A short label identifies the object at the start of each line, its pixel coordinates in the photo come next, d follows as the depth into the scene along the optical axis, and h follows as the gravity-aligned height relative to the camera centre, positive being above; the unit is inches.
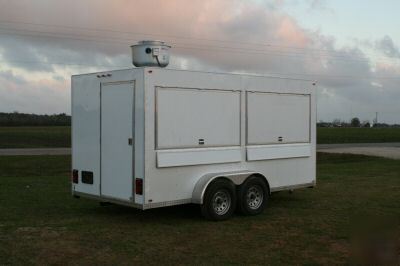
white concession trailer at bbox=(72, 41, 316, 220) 329.7 -10.0
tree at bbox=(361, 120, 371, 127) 5802.2 +6.3
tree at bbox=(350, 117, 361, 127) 5697.3 +27.2
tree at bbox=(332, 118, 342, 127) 5671.3 +4.7
